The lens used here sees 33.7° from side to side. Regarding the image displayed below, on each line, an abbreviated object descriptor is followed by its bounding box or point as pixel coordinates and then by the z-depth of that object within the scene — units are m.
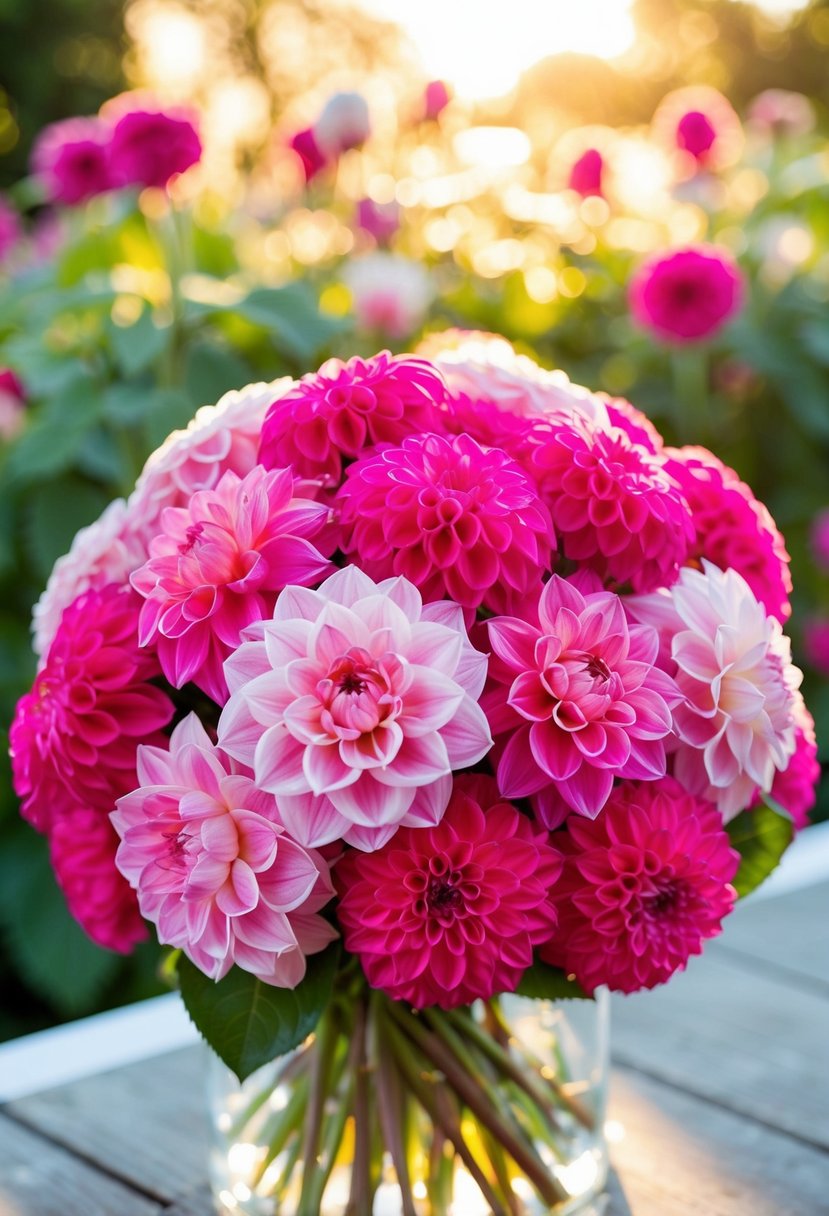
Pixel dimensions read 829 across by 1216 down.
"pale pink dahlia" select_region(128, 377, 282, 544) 0.58
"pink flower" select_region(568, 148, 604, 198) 2.10
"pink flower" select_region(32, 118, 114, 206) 1.54
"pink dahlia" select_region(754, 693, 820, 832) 0.60
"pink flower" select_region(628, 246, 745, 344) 1.62
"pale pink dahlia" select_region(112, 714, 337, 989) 0.47
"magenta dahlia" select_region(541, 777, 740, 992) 0.49
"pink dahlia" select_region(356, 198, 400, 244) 1.86
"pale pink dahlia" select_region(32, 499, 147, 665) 0.59
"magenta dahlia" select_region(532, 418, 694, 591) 0.51
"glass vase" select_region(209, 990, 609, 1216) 0.59
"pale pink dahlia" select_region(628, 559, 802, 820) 0.51
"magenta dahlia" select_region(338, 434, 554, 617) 0.49
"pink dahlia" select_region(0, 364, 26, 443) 1.57
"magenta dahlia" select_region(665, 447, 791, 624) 0.59
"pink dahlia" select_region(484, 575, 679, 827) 0.48
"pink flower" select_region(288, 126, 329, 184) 1.94
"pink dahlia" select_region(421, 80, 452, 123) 2.09
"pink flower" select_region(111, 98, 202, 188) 1.35
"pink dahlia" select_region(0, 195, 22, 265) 2.49
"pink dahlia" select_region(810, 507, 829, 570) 1.82
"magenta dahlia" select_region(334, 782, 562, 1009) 0.48
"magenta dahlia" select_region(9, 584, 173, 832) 0.51
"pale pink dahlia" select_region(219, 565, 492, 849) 0.46
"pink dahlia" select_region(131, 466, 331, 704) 0.50
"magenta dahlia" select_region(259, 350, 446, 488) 0.53
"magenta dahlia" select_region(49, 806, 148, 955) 0.58
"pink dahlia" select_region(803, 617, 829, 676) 1.84
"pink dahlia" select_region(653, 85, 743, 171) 2.17
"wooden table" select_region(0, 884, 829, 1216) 0.69
